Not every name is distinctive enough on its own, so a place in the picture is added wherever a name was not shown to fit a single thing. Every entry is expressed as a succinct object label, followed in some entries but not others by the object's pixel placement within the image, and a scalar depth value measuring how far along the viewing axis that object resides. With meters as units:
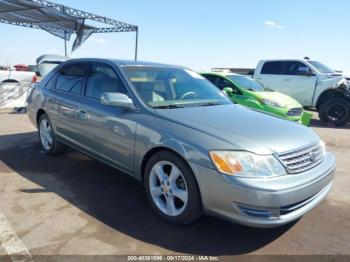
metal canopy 16.25
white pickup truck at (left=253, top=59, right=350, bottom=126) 9.90
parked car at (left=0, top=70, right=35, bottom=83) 12.09
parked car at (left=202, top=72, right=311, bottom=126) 7.65
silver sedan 2.61
